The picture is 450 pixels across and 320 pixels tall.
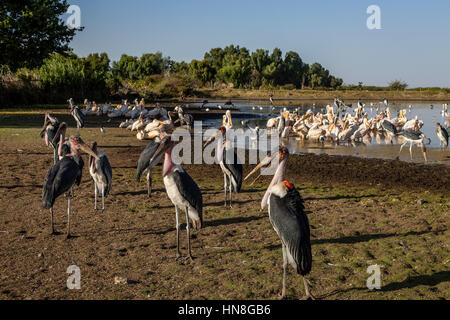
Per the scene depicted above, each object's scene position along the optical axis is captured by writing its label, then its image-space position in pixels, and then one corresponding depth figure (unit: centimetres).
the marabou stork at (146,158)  882
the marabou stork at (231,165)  880
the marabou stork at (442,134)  1723
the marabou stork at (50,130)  1137
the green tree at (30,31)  2552
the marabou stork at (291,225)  471
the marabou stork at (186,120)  2390
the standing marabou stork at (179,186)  605
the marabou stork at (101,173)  818
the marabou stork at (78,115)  1950
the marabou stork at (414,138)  1543
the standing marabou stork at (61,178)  670
